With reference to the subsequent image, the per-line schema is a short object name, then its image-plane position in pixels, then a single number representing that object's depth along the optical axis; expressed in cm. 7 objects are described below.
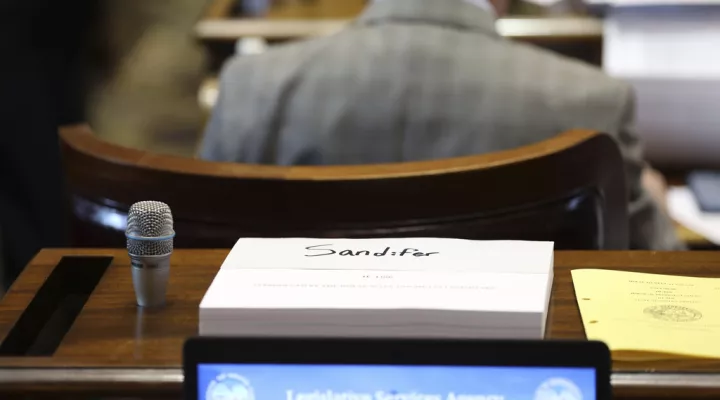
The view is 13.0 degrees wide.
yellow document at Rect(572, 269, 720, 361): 214
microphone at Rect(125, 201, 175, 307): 220
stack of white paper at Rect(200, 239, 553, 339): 213
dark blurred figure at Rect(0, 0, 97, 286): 597
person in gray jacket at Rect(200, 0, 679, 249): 323
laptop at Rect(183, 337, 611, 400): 203
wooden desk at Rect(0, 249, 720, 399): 212
